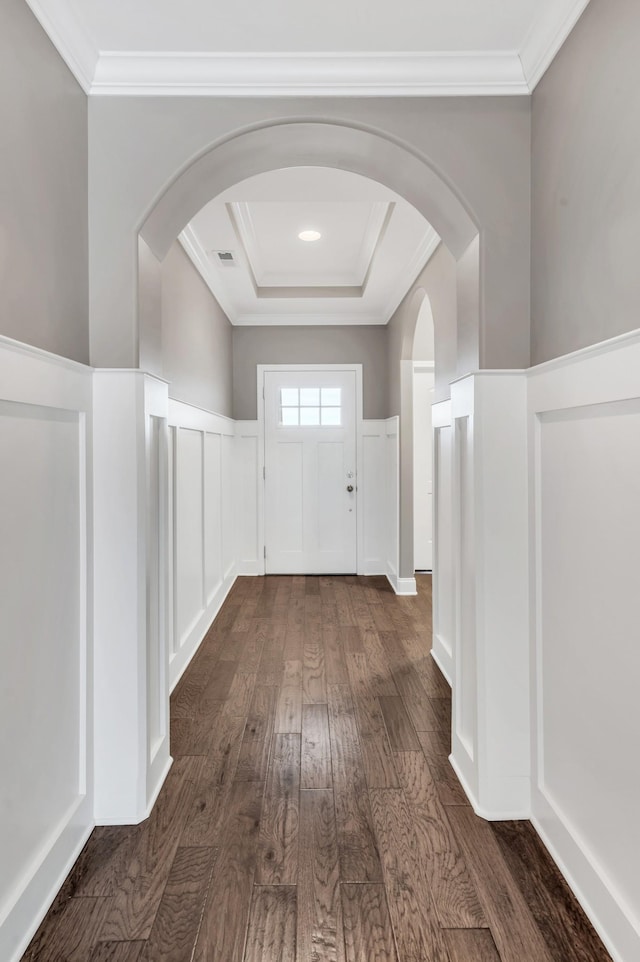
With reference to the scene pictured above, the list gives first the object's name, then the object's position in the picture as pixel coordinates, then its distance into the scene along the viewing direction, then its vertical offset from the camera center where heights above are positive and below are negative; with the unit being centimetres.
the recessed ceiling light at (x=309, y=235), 364 +147
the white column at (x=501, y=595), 186 -40
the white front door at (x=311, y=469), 544 +1
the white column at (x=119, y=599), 184 -40
